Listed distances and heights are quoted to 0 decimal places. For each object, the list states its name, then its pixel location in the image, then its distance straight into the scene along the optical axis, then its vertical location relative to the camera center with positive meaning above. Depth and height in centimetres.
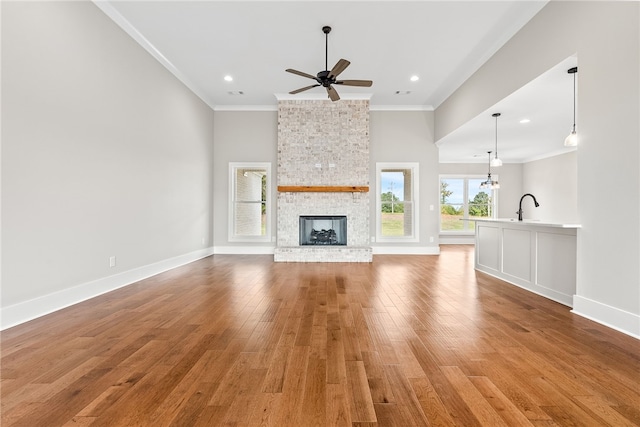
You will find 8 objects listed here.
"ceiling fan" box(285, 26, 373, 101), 384 +190
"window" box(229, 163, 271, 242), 688 +22
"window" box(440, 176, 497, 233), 968 +40
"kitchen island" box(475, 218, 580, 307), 307 -57
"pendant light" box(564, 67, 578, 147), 324 +89
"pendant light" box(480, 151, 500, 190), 773 +75
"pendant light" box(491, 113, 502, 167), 581 +104
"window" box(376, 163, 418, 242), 697 +23
